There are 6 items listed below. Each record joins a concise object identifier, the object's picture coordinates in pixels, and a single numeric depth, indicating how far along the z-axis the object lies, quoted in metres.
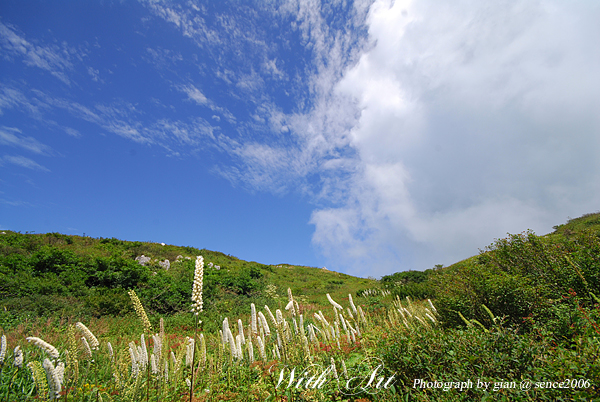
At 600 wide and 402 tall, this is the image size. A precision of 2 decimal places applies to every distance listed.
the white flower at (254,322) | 5.47
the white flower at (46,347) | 2.87
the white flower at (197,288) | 2.48
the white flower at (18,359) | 3.94
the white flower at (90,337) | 3.54
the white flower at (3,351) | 3.57
